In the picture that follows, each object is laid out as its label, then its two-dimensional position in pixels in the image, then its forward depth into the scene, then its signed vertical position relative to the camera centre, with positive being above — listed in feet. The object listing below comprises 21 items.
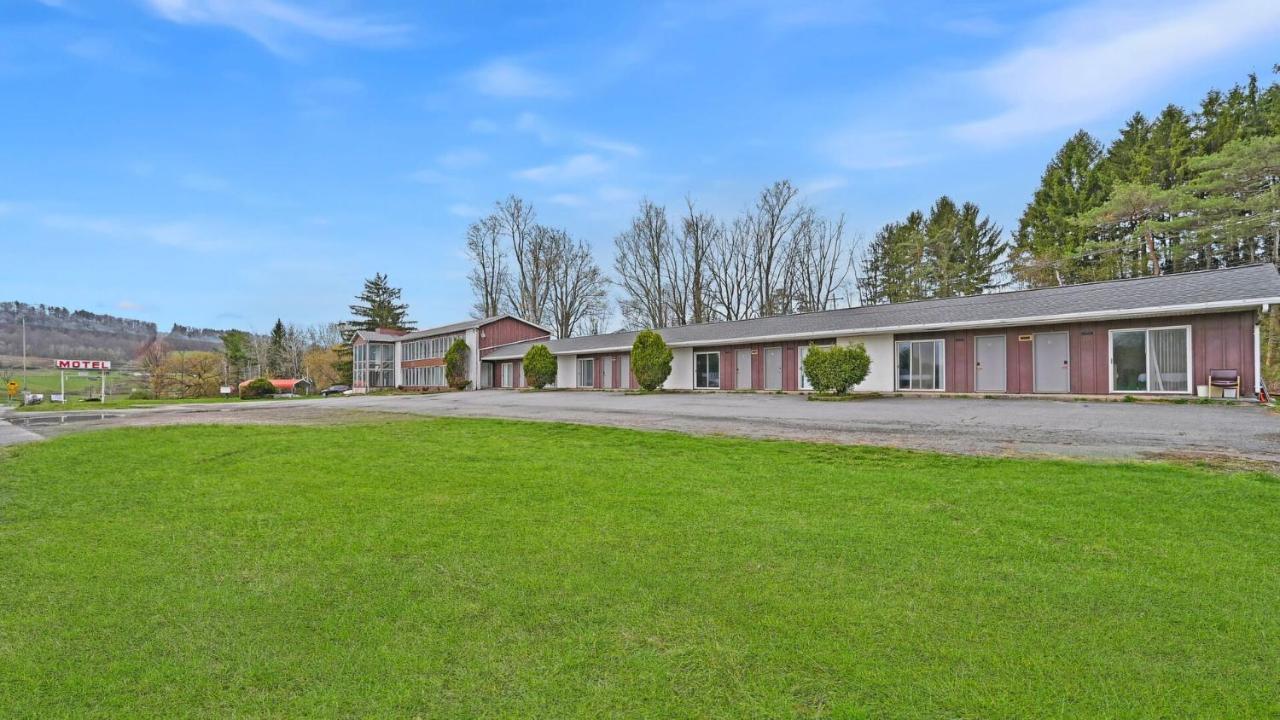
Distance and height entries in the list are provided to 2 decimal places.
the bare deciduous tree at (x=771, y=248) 127.65 +28.89
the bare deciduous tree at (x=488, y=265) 152.35 +30.35
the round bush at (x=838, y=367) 54.44 +0.63
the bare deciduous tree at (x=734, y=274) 130.62 +23.46
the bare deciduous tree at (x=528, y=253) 149.28 +32.74
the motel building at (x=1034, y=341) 43.34 +3.09
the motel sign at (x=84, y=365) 100.94 +2.49
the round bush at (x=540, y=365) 98.99 +1.87
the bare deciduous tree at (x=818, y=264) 127.95 +25.10
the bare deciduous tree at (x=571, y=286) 149.59 +23.81
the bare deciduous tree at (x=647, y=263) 137.69 +27.68
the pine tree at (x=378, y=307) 176.96 +21.91
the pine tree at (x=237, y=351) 178.60 +8.89
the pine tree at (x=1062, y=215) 90.02 +27.77
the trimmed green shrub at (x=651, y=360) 76.18 +1.99
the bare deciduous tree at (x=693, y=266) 132.87 +25.97
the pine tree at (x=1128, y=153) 86.69 +35.12
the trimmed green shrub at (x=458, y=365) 117.80 +2.32
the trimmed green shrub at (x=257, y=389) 122.93 -2.56
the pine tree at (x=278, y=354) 194.49 +8.12
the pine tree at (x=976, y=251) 112.06 +24.90
